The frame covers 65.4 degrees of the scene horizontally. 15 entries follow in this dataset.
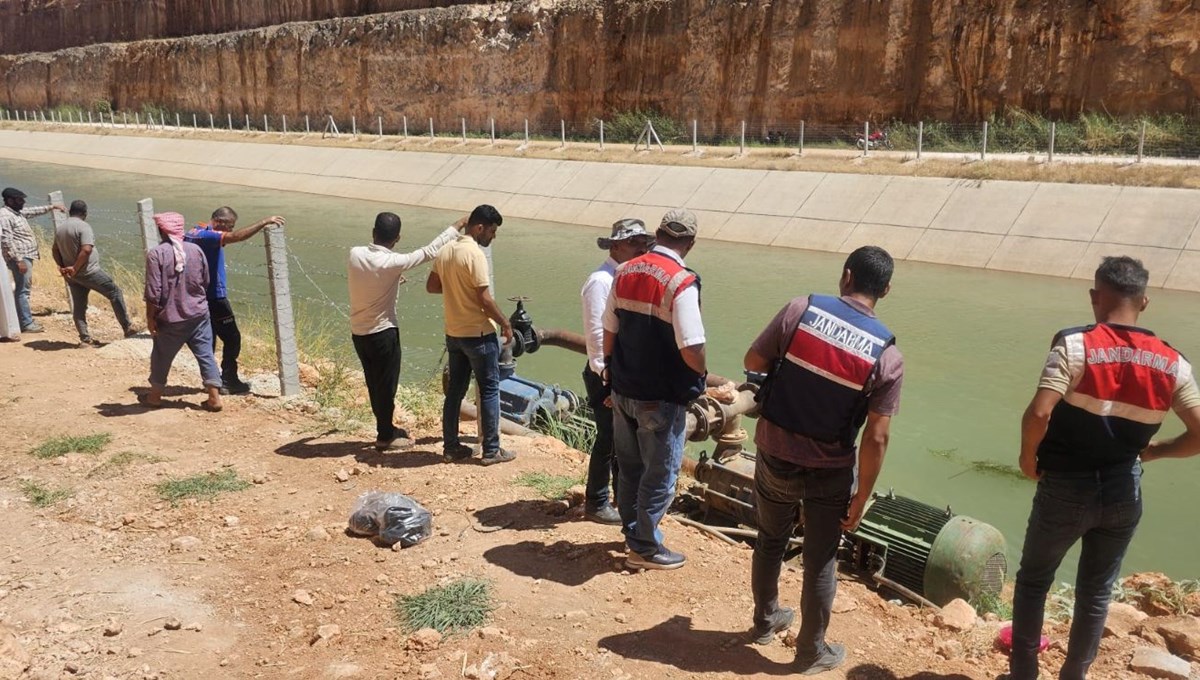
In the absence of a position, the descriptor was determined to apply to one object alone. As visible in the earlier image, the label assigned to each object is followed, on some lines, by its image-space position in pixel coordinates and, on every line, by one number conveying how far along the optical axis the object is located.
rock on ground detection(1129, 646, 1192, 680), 4.46
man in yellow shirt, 6.14
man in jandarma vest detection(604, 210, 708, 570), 4.52
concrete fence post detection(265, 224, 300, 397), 7.97
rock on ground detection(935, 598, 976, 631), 4.95
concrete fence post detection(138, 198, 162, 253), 10.44
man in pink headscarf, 7.75
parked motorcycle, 26.97
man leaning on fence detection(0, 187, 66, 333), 10.57
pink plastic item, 4.66
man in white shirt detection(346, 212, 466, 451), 6.55
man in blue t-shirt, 8.39
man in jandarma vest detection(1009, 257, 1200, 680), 3.66
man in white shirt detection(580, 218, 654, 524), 5.04
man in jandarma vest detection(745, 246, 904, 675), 3.75
